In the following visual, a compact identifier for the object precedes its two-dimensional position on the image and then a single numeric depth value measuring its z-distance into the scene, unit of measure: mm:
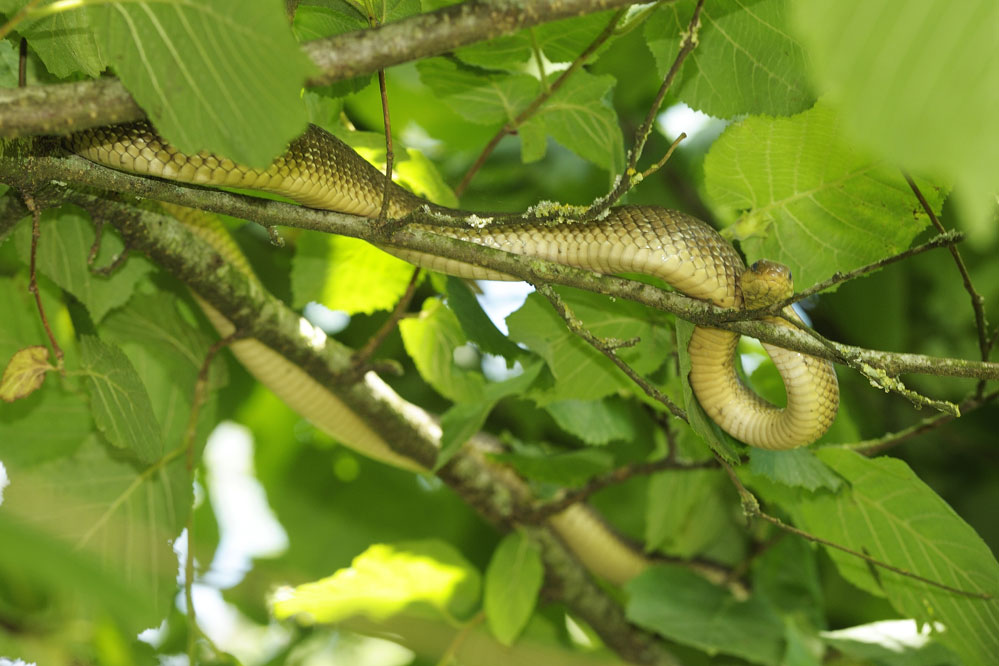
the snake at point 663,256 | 2256
